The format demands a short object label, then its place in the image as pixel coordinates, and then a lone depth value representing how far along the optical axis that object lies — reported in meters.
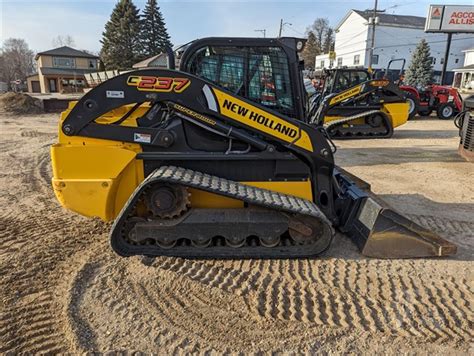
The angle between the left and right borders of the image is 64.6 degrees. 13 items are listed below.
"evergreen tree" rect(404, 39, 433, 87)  36.47
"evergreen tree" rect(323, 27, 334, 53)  75.88
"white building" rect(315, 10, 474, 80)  44.00
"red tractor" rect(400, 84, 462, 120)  16.48
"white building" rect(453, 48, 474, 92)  38.81
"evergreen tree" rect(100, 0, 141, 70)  49.28
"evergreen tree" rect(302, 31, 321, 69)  63.32
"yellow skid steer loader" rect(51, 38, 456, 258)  3.57
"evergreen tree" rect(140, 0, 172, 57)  50.47
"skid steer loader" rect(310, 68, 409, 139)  11.70
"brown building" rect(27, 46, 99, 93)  52.03
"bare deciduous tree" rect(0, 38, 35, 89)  77.50
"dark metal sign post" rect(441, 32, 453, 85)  26.88
